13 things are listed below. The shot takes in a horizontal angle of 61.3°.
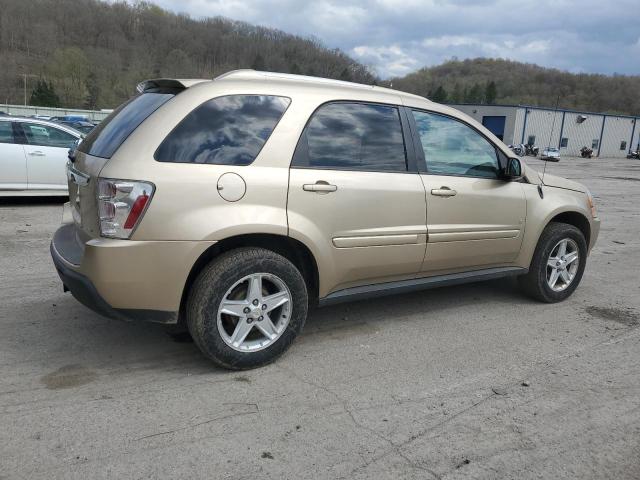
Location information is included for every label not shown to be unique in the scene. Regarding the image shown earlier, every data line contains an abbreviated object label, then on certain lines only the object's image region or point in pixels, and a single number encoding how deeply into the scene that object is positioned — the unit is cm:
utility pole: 9389
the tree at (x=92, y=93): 9731
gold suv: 308
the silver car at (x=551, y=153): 5149
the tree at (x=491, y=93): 12362
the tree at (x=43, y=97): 8500
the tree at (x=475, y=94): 12651
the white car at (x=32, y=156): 884
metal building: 6638
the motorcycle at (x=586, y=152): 6744
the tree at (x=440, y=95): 11444
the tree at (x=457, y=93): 12925
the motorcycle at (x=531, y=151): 6030
